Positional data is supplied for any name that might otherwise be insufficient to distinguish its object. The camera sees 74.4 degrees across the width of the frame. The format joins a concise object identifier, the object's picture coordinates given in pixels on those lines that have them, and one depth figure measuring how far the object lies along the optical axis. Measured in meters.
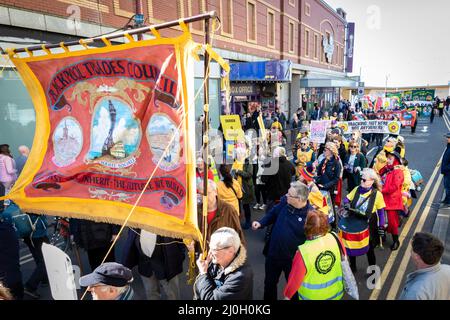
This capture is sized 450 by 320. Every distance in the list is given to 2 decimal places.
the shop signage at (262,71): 16.97
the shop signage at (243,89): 19.75
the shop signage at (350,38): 45.75
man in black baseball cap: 2.29
